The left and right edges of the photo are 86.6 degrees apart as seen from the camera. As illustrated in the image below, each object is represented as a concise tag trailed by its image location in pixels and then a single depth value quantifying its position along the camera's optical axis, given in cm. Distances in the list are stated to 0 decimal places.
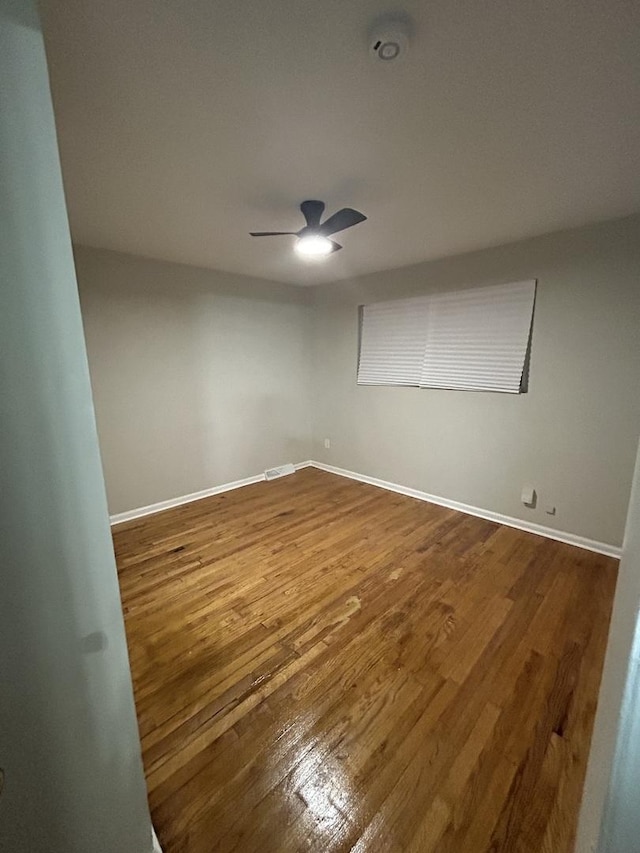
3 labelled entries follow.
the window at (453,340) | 288
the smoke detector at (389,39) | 98
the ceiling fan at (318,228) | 189
